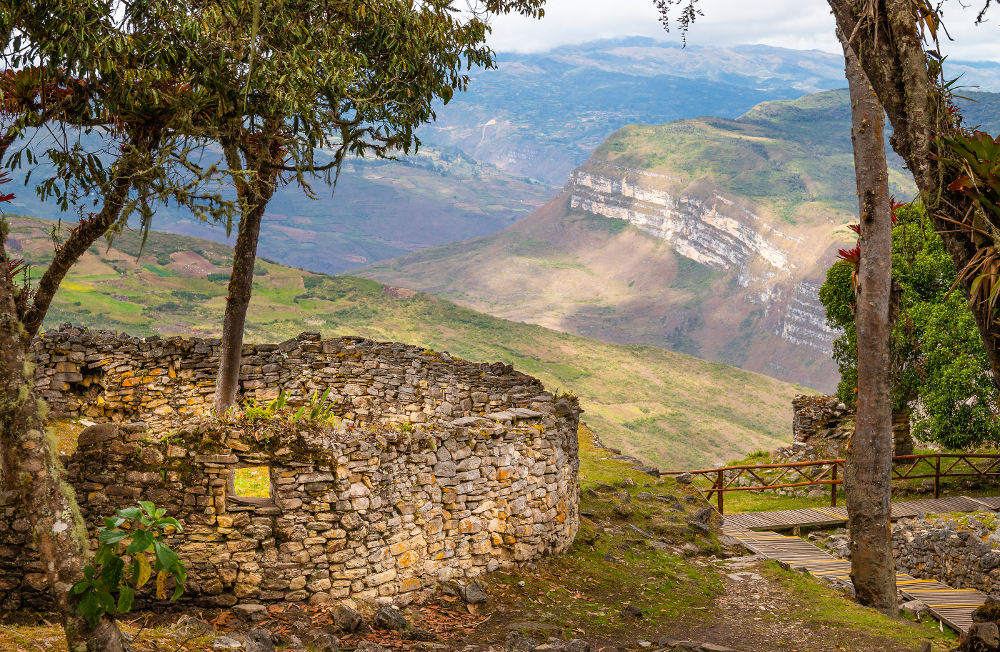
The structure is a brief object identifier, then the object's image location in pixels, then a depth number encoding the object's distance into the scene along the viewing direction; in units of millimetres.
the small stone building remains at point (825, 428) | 22688
